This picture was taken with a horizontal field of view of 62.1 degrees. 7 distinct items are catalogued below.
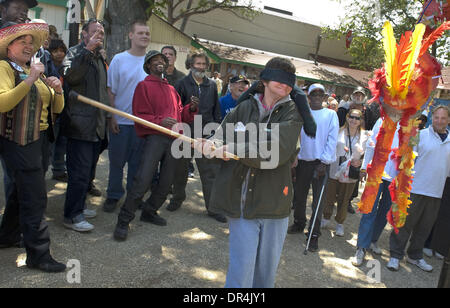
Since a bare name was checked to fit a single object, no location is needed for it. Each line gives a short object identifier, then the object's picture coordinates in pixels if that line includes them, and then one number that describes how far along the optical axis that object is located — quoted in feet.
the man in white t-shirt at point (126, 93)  16.15
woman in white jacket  18.12
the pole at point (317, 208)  15.70
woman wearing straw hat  10.29
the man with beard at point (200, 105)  17.49
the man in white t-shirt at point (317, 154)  16.15
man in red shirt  14.12
